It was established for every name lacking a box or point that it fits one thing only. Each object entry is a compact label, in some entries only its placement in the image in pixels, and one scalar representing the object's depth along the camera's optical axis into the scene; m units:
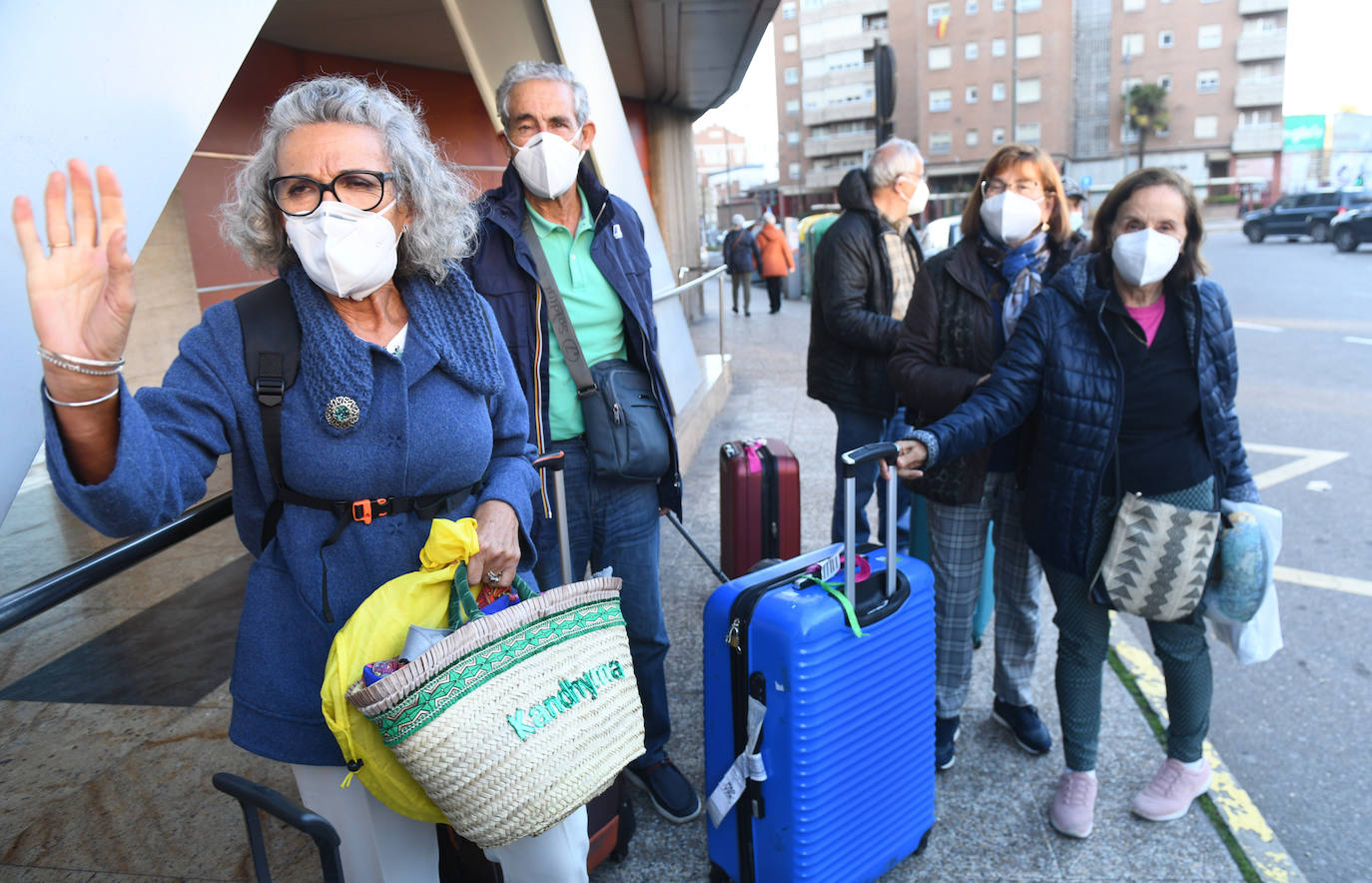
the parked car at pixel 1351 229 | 23.38
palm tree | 66.69
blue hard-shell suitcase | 2.04
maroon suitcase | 3.26
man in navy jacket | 2.45
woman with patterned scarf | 2.86
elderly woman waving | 1.58
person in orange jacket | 17.05
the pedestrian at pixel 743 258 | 17.41
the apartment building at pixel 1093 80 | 65.81
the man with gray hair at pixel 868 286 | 3.79
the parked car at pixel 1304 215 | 28.00
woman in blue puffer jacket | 2.48
